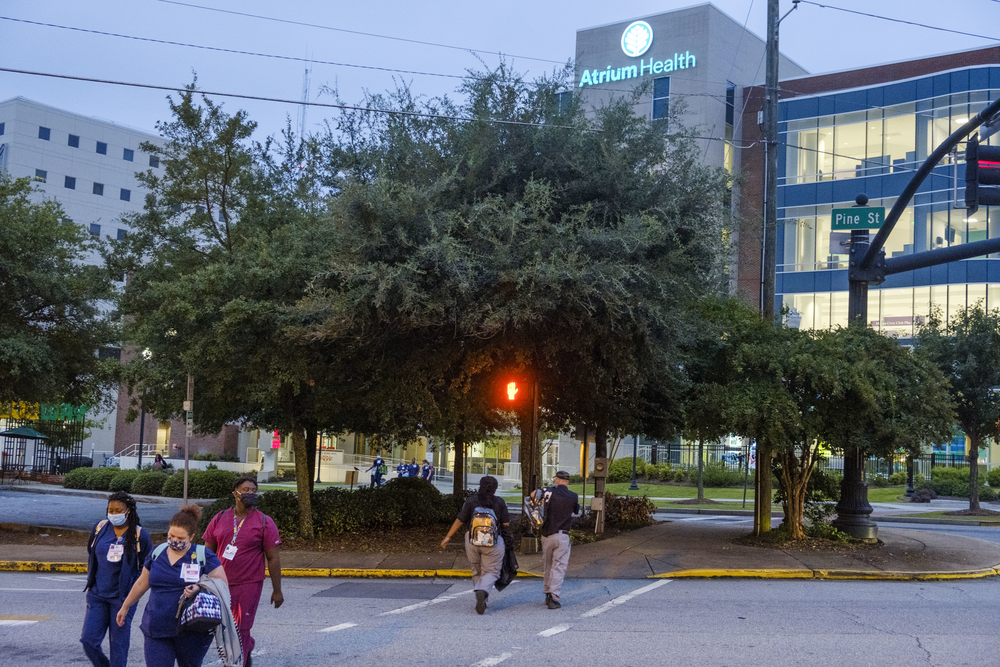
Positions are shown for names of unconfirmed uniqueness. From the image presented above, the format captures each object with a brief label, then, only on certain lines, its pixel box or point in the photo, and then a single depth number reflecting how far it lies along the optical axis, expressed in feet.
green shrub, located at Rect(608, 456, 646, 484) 140.36
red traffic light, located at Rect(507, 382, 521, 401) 51.85
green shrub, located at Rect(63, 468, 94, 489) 111.34
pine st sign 54.75
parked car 141.90
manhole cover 39.61
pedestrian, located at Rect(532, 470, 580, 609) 36.22
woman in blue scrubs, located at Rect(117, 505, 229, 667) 19.53
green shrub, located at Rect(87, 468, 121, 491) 109.91
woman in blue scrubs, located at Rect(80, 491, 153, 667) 22.59
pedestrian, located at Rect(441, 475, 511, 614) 34.96
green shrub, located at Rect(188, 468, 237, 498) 90.20
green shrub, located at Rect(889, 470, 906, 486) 134.10
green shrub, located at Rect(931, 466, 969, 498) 114.01
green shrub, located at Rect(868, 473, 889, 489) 133.49
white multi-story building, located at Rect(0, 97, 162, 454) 272.72
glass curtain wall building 136.67
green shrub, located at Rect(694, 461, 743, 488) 131.95
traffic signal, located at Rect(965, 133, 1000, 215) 44.24
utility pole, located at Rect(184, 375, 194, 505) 52.54
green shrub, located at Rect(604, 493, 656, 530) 66.23
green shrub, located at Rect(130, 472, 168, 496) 99.60
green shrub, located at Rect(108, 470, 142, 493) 104.06
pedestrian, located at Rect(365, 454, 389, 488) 118.42
